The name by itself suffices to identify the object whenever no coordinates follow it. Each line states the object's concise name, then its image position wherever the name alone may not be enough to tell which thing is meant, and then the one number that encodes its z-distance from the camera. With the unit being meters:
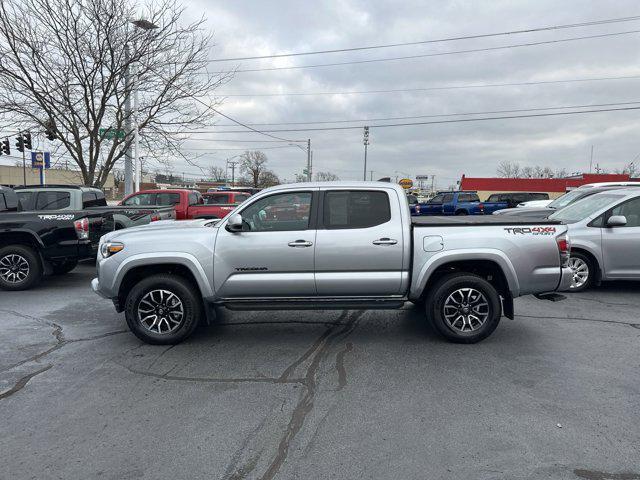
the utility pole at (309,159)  46.92
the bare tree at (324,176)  94.75
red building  43.22
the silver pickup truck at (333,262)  4.92
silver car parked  7.26
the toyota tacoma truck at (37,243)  7.93
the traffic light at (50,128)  15.52
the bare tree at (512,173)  109.06
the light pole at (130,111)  15.42
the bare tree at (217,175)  124.19
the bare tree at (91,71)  14.43
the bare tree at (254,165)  90.82
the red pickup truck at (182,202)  12.47
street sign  16.25
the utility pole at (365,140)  43.65
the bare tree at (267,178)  87.64
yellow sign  31.90
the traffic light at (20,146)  21.80
